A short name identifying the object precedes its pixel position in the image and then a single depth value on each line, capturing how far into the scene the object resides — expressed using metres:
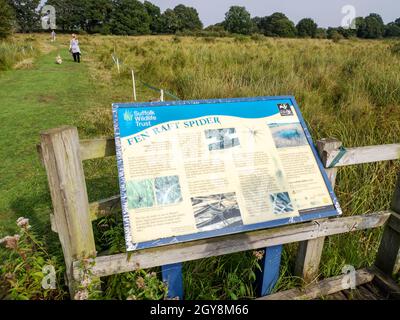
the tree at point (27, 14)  65.81
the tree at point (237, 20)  73.50
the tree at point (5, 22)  21.64
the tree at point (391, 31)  57.83
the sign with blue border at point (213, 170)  1.64
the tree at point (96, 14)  67.94
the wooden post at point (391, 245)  2.21
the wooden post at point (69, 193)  1.48
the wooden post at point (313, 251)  2.00
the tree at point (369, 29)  53.06
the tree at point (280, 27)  60.31
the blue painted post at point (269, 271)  2.04
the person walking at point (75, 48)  16.47
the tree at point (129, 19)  62.91
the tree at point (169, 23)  74.23
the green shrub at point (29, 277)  1.67
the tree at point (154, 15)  72.31
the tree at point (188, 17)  80.15
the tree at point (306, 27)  62.56
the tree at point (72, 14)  67.69
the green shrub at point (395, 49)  11.09
